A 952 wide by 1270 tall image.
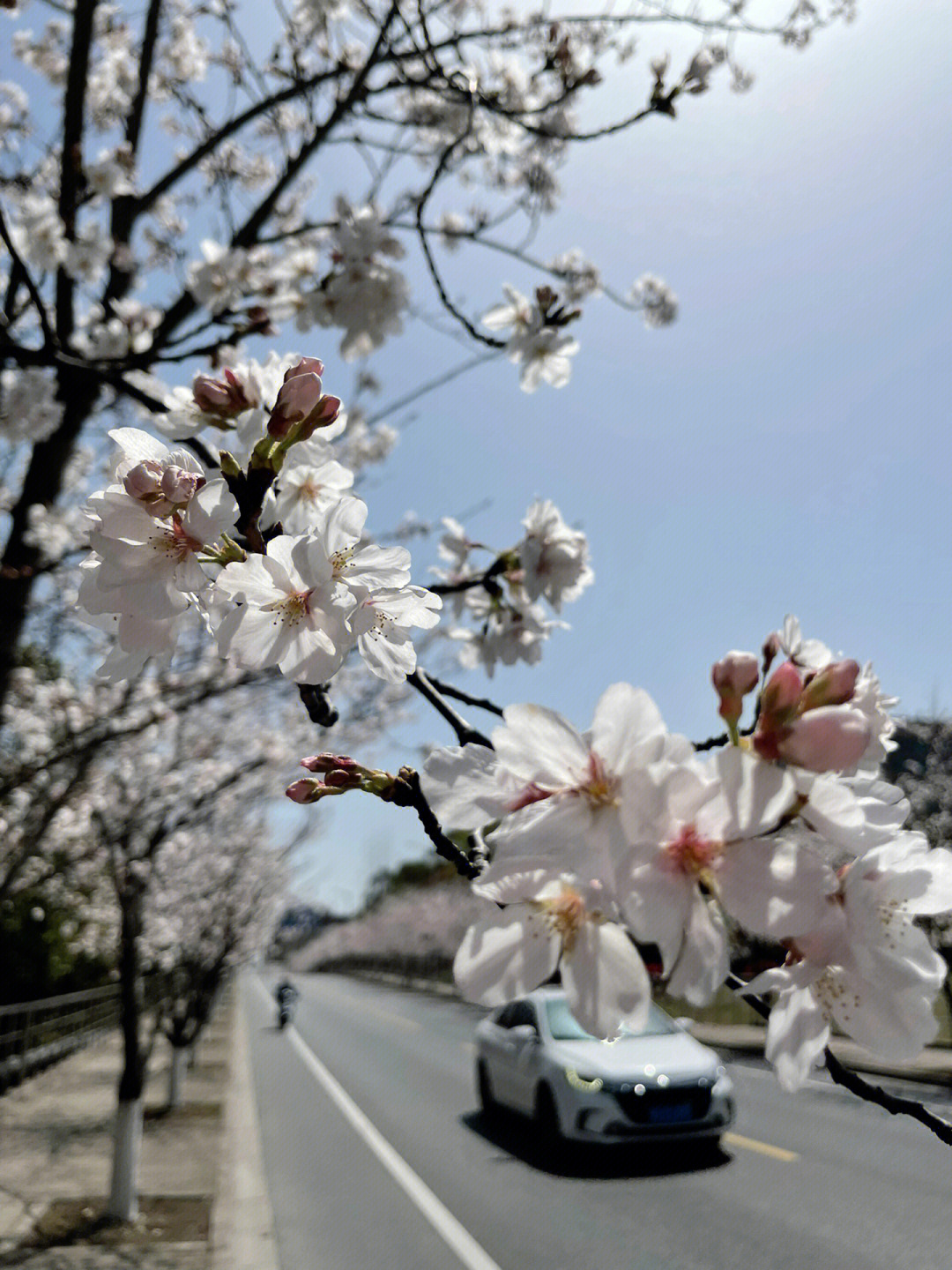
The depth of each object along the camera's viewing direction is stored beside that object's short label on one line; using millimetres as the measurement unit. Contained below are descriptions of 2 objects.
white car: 7391
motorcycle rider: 21266
